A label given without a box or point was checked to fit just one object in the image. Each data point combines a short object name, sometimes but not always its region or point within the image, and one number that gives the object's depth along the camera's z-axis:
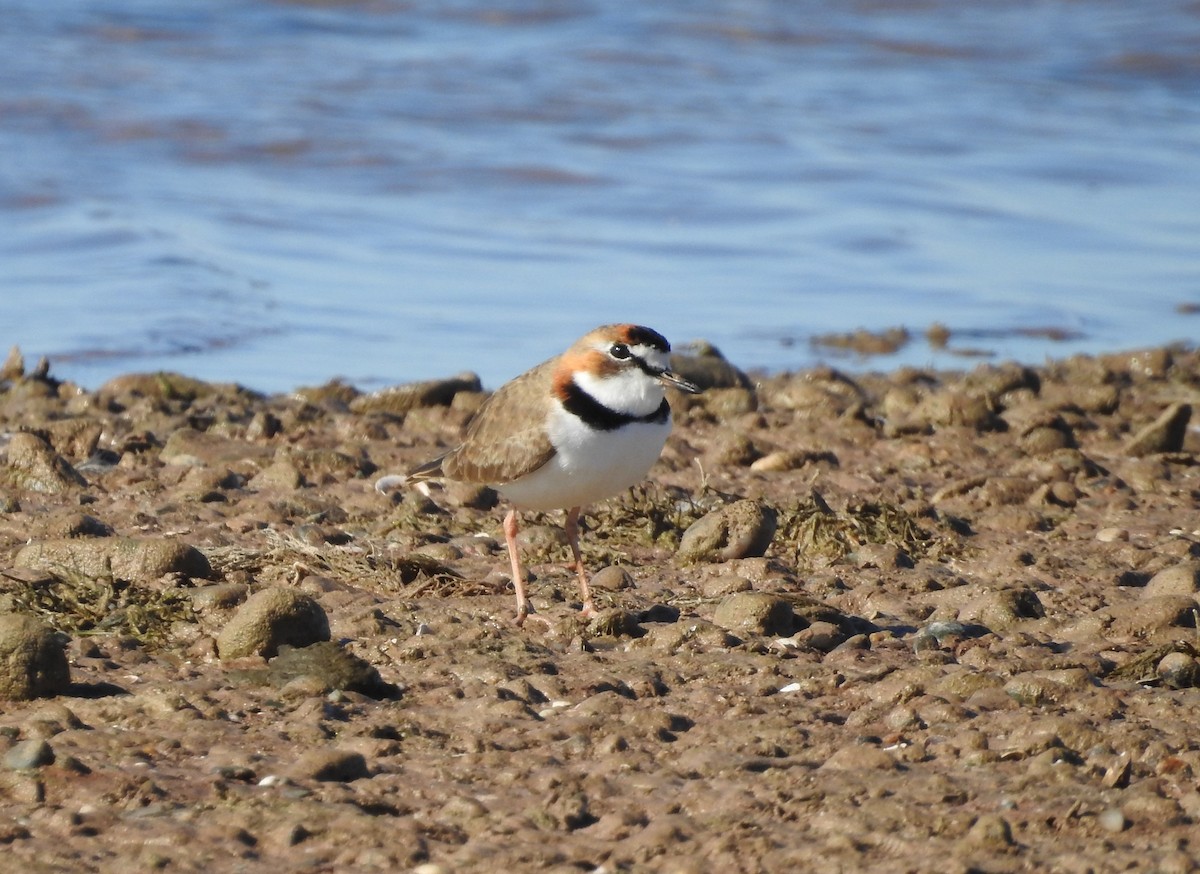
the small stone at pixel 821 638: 10.91
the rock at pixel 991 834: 7.87
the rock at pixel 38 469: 14.47
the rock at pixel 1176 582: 11.79
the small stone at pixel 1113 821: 8.07
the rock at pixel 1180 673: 10.05
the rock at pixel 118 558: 11.73
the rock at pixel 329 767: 8.61
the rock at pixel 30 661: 9.36
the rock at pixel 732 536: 12.97
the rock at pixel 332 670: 9.86
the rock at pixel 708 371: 18.78
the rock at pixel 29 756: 8.45
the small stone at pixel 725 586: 12.30
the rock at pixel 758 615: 11.14
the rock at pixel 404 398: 17.92
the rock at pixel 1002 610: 11.33
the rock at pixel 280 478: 14.91
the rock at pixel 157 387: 18.62
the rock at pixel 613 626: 11.16
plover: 11.43
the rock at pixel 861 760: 8.84
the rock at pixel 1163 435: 16.62
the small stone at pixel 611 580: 12.47
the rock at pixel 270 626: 10.30
